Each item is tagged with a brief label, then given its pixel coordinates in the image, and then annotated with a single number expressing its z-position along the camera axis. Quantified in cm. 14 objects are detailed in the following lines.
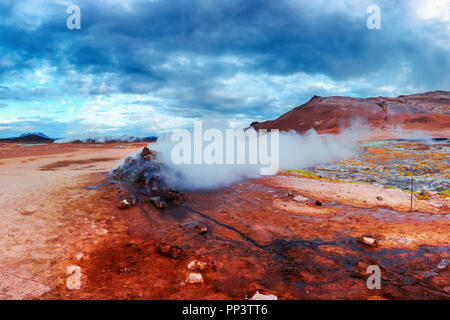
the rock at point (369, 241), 442
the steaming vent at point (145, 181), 696
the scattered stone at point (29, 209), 550
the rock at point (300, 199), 715
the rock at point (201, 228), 507
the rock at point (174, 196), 716
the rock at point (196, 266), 367
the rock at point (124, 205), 625
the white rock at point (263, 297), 292
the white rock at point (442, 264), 374
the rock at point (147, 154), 984
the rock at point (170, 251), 407
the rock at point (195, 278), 336
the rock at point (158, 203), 654
